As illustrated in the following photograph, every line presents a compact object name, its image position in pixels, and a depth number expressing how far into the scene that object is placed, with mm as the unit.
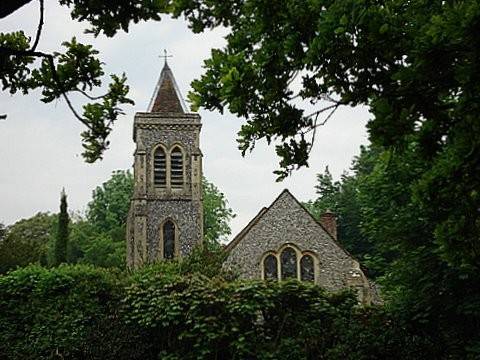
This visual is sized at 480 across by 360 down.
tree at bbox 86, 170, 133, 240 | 52562
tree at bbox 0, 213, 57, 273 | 31859
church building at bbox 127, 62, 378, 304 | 35219
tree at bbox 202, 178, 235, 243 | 48625
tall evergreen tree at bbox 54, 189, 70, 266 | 32500
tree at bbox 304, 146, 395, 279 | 40719
